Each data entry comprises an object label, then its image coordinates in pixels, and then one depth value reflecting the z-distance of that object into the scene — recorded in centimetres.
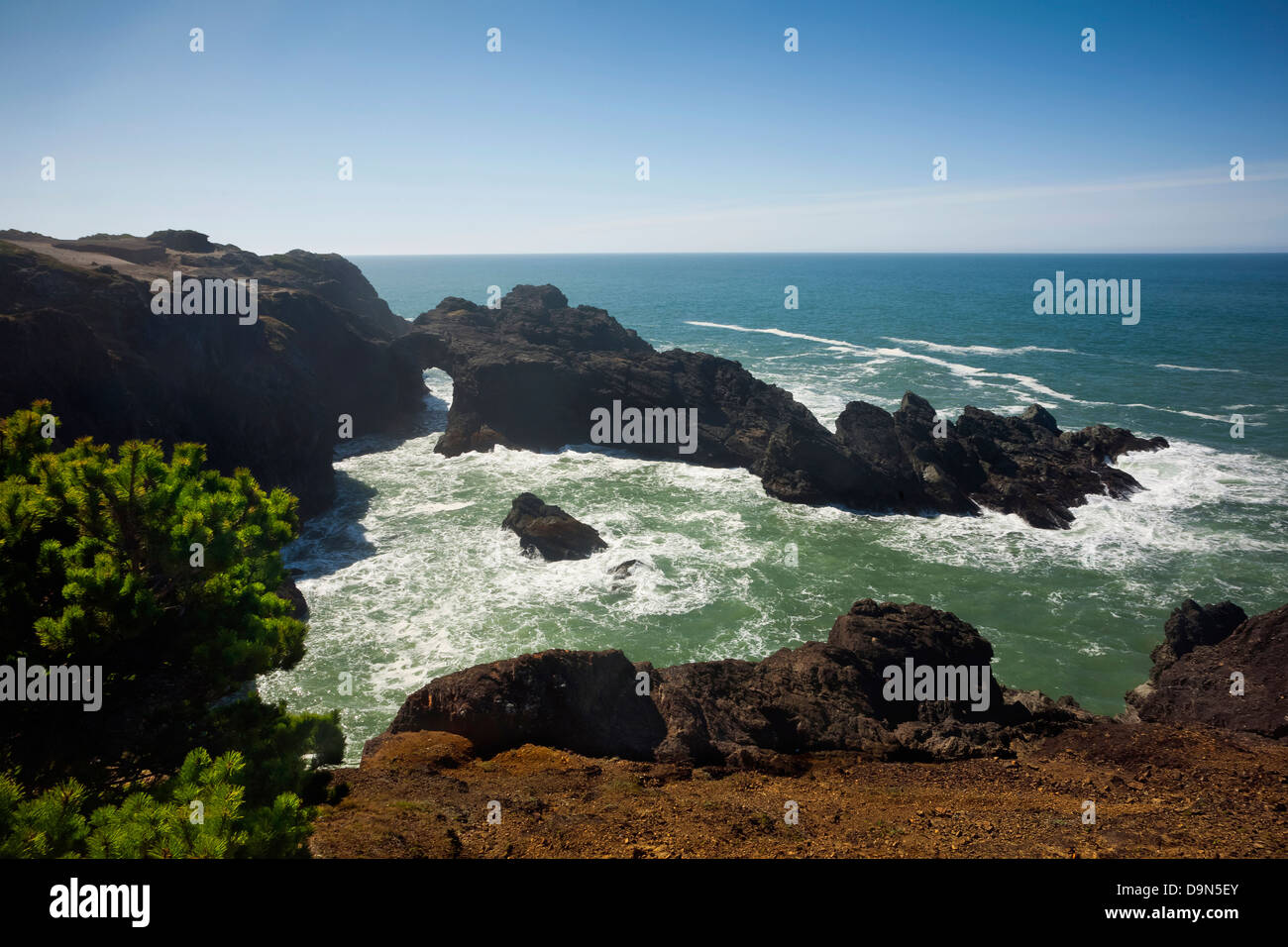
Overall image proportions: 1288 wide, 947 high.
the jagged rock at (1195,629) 2462
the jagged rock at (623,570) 3300
